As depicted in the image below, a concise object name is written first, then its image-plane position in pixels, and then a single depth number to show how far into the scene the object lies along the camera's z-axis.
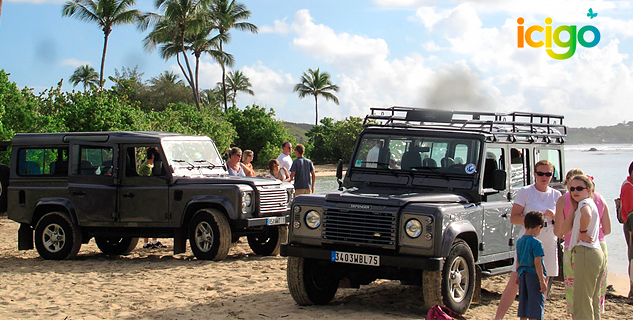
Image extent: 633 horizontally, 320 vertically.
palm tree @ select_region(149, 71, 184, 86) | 76.38
